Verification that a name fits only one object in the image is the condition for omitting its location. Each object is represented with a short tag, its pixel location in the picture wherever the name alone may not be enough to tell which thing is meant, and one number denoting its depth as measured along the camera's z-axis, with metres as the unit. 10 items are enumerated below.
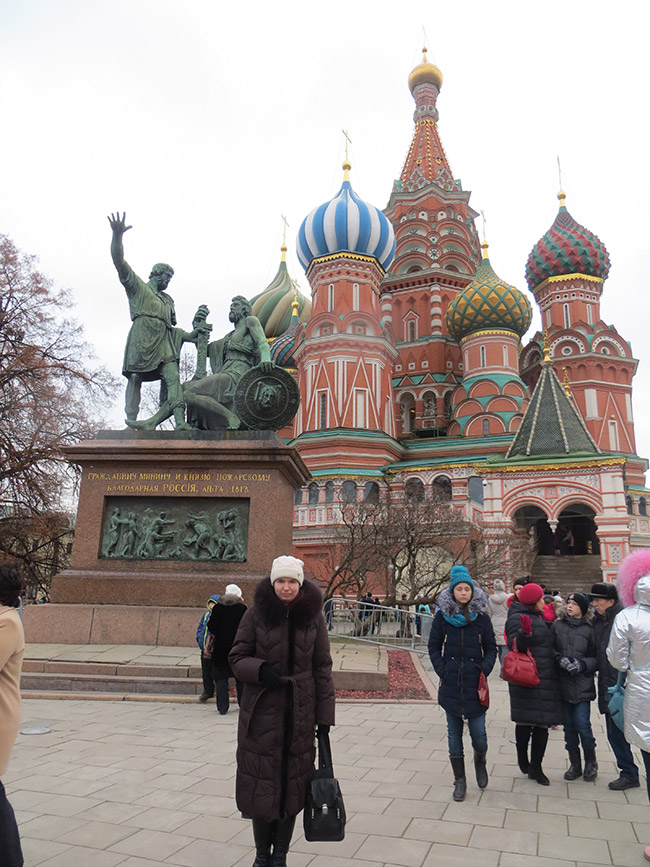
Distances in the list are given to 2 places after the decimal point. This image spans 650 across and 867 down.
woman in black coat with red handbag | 5.04
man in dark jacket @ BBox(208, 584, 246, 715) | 6.82
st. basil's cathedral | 26.28
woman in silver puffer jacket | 3.89
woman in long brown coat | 3.17
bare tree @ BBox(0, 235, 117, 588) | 15.91
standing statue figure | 11.03
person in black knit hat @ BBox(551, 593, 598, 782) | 5.19
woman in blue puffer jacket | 4.79
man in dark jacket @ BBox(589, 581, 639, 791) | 4.97
